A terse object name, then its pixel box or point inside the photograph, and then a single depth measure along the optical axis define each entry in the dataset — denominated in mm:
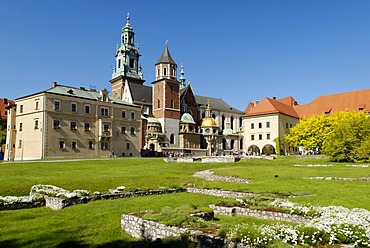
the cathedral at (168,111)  72938
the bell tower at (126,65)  85881
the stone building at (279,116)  69812
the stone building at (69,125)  50719
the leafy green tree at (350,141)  42219
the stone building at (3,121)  60666
